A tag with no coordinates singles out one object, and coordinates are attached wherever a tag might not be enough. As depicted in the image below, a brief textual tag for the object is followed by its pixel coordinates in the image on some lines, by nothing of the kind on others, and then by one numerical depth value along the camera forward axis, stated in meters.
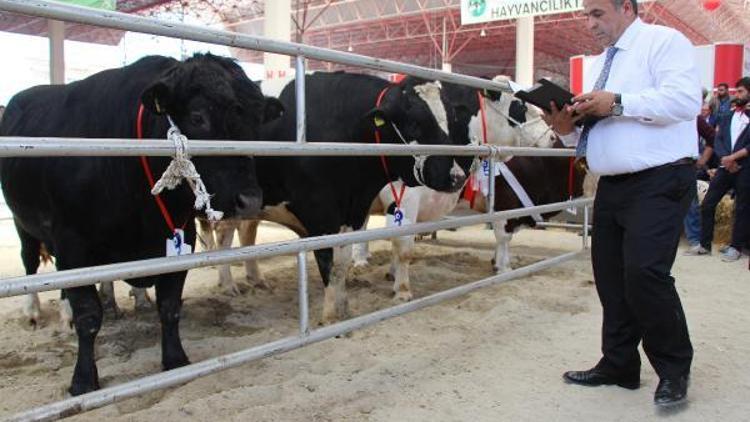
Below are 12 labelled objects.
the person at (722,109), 6.57
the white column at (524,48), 15.71
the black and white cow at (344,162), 3.58
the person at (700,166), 6.66
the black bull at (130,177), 2.38
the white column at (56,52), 11.19
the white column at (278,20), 11.45
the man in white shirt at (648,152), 2.21
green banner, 6.51
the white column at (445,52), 20.66
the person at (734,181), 6.09
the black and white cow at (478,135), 4.77
